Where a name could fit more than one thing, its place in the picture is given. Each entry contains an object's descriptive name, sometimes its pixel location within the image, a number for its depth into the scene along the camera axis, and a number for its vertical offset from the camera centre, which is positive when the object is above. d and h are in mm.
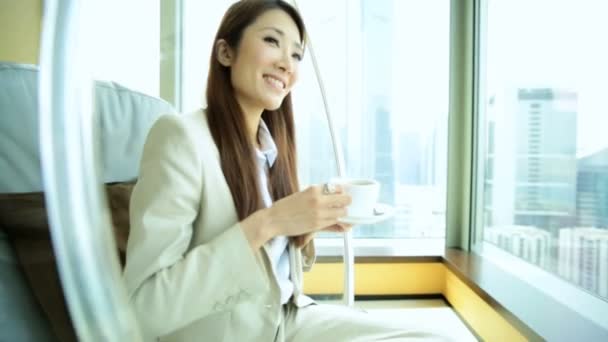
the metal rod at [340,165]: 1012 +13
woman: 571 -74
